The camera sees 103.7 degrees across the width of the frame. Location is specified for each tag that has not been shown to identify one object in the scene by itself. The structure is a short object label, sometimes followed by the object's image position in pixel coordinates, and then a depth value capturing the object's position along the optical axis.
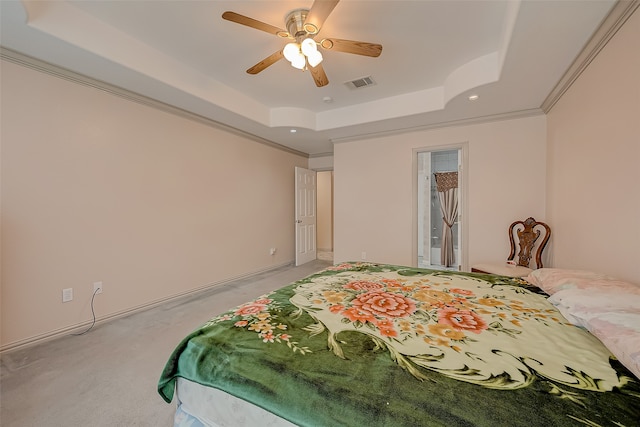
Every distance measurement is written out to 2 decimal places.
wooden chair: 2.87
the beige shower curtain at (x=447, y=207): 5.10
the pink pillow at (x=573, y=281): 1.22
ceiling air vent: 2.93
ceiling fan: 1.69
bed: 0.72
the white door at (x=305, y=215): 5.11
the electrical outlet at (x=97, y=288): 2.46
